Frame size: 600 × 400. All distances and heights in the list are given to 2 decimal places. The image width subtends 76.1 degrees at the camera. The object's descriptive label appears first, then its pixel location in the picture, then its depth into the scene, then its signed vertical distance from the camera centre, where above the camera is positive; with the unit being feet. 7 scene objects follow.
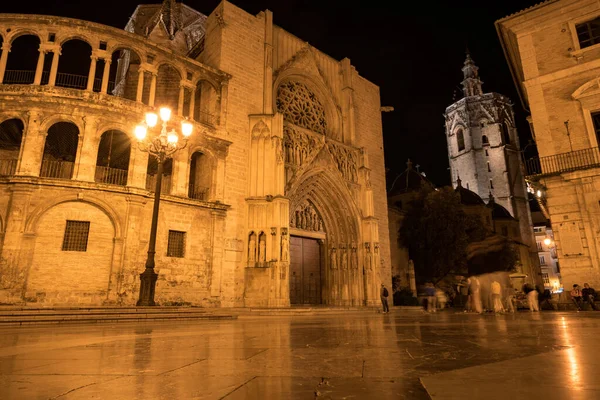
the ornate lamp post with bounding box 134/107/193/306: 35.70 +14.58
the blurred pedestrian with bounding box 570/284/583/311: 45.80 +0.14
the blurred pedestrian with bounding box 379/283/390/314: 52.59 +0.14
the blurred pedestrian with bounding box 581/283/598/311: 45.52 +0.25
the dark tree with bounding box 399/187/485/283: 90.53 +14.78
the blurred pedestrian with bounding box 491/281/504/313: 42.05 +0.04
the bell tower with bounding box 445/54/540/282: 166.71 +66.22
